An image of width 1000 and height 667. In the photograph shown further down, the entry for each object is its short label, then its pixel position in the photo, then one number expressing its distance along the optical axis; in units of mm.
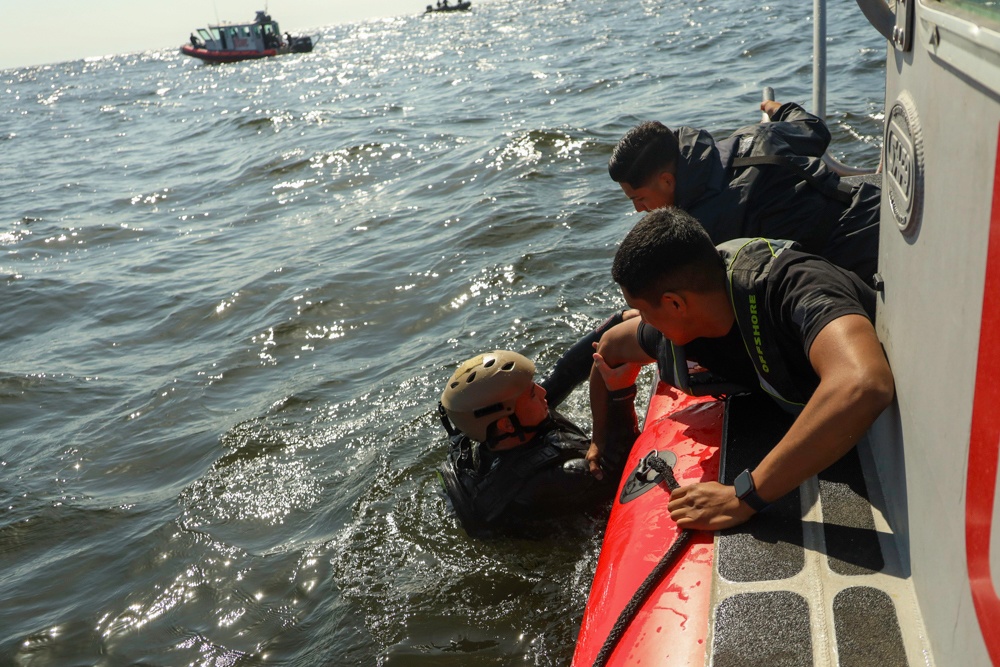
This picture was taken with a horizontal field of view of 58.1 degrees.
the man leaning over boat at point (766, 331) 2256
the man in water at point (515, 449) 3682
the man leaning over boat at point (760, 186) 3798
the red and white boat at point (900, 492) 1385
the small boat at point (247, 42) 51812
